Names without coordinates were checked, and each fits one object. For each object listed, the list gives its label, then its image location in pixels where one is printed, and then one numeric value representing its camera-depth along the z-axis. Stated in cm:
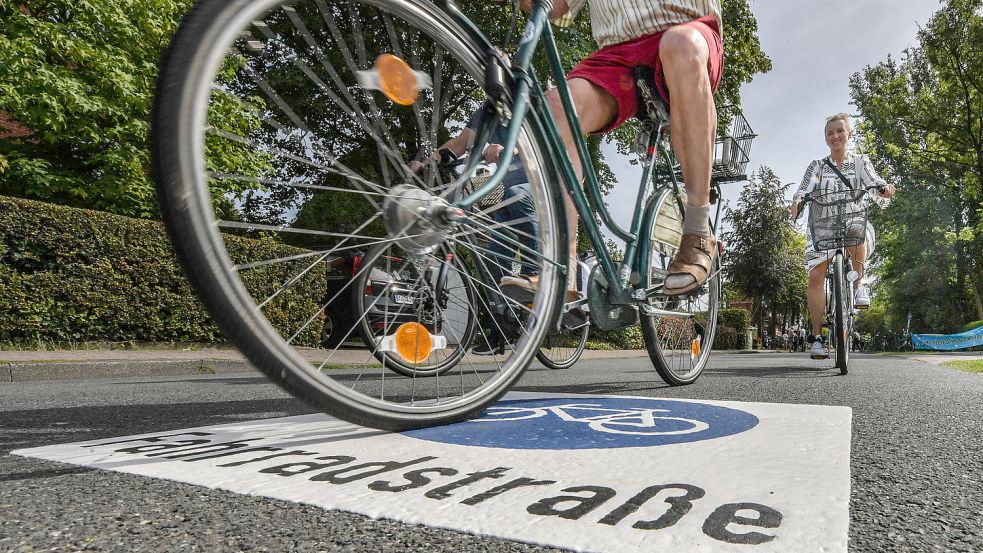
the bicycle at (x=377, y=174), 110
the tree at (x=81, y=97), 786
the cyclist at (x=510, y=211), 184
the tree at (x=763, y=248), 3944
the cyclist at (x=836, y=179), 557
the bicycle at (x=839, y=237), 507
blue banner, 2356
